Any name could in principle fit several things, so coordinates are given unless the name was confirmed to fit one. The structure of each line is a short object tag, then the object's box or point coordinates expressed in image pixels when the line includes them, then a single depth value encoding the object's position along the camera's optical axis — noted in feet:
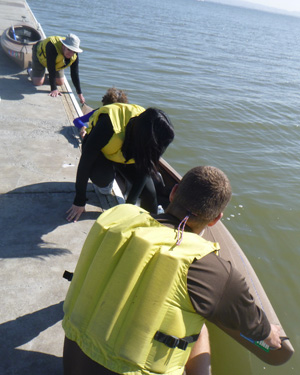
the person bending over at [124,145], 11.34
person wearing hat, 22.21
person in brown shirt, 5.97
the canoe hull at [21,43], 27.84
